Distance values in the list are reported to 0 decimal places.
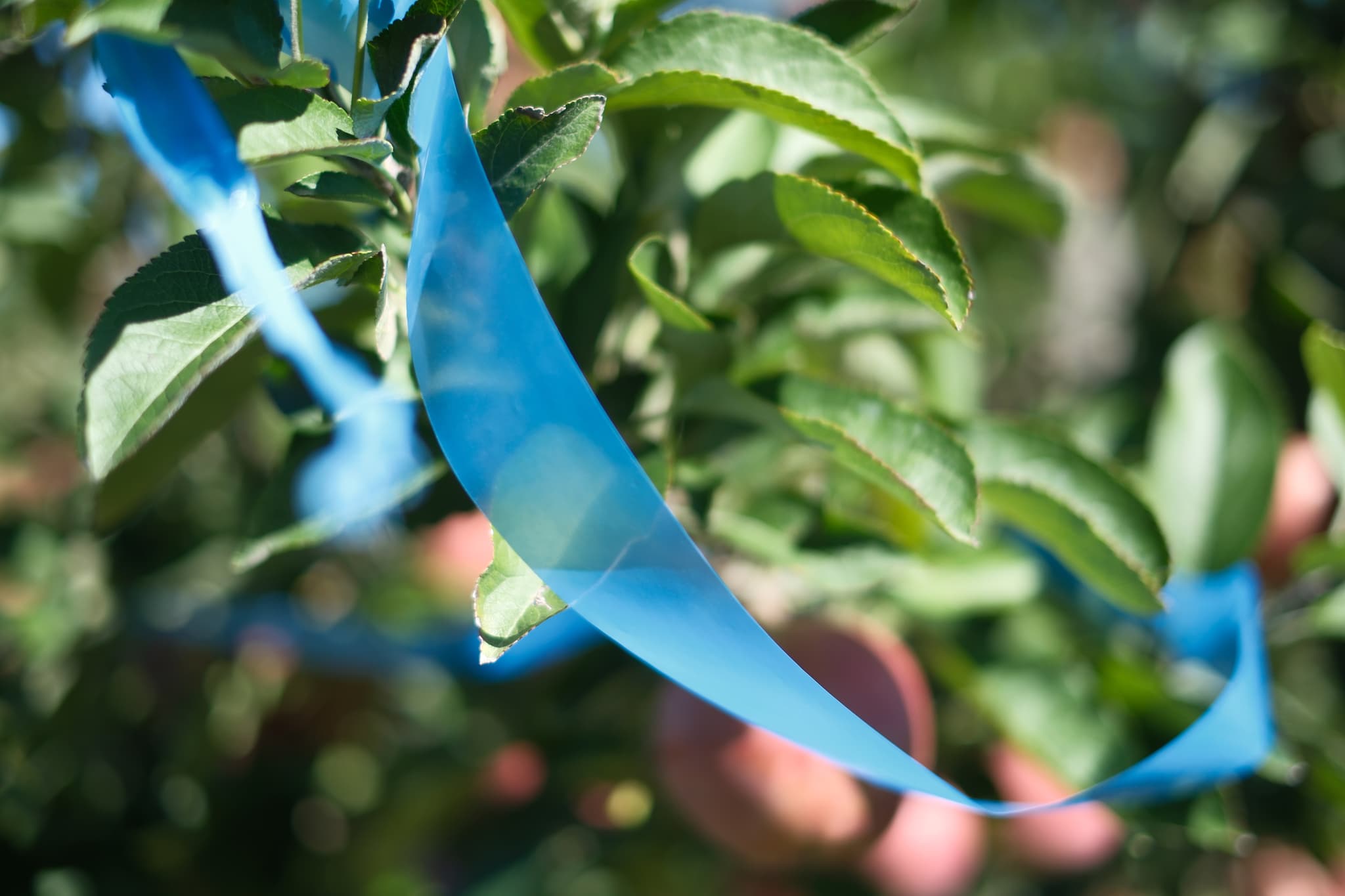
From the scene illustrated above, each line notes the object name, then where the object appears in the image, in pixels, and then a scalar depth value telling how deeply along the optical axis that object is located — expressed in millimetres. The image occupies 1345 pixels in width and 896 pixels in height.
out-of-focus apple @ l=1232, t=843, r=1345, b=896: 858
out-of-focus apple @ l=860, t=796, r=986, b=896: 705
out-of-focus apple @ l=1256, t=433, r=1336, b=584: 748
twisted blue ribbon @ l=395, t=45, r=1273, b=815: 293
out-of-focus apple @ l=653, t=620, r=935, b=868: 612
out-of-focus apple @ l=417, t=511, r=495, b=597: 898
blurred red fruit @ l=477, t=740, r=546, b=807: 822
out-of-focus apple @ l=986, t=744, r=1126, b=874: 714
